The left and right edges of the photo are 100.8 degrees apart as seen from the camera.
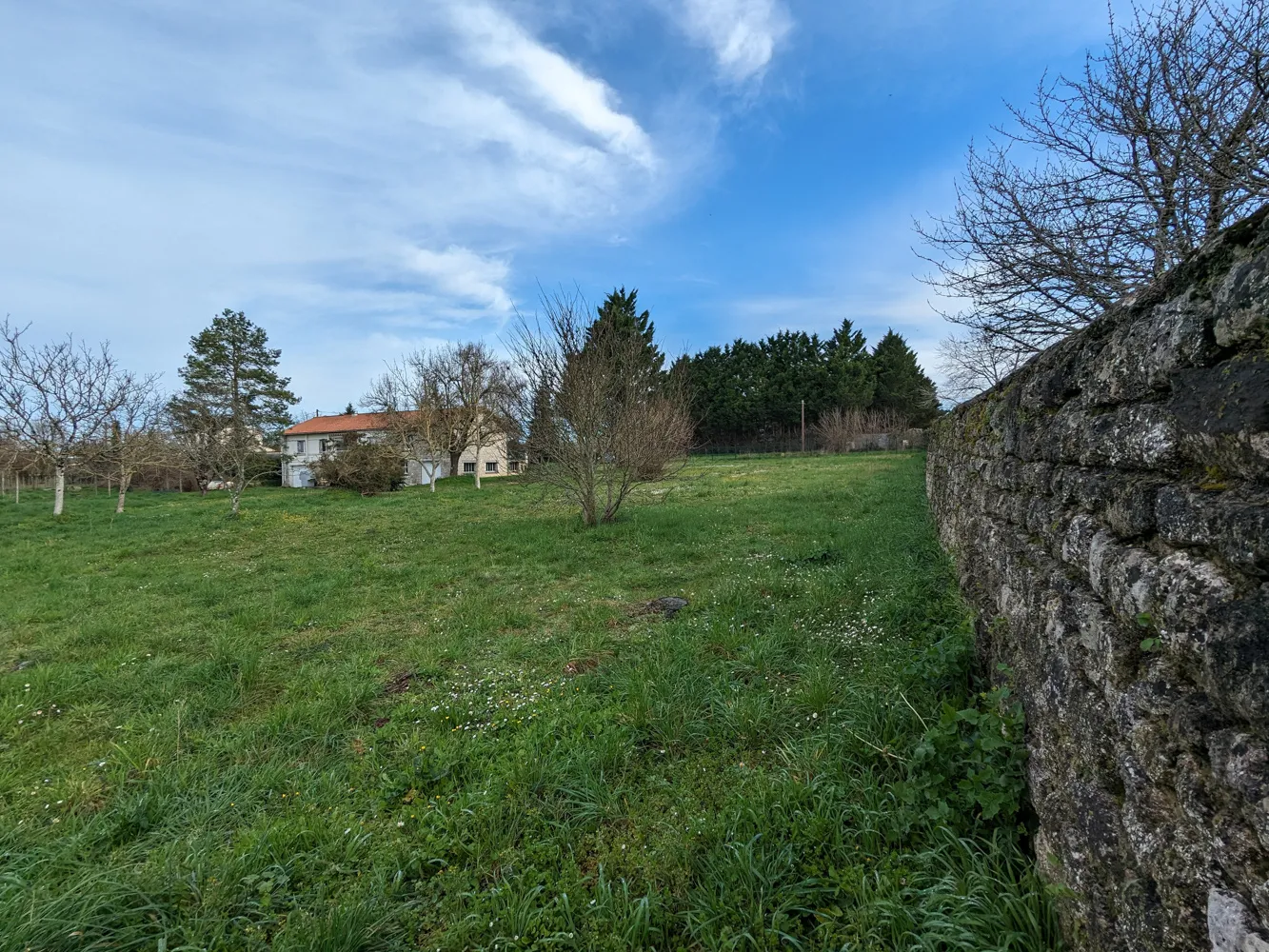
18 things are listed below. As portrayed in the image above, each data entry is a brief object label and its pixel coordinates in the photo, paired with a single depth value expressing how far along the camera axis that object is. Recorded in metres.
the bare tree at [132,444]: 16.42
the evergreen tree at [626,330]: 11.10
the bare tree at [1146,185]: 4.00
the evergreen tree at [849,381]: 42.97
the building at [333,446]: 32.88
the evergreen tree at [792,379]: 44.59
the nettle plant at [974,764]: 1.96
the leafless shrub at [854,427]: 39.94
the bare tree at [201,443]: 16.69
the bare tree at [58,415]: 14.66
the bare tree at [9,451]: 15.99
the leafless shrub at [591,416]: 10.53
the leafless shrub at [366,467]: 22.55
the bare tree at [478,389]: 25.94
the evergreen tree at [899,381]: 44.99
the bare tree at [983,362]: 7.84
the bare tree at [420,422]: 24.72
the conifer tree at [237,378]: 33.91
